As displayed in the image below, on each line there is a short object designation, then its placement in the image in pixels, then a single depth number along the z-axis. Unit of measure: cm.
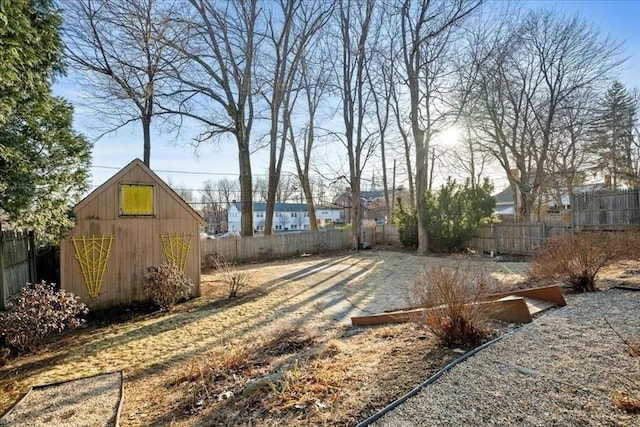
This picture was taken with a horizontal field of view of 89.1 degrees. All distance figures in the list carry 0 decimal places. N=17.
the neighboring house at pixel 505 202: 4047
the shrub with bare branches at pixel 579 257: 566
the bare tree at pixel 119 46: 1134
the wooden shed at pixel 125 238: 653
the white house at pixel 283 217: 4950
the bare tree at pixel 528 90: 1542
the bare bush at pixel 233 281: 824
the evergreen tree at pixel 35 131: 385
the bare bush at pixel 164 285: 681
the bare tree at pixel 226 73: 1362
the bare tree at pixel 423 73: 1458
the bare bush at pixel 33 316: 457
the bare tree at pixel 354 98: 1764
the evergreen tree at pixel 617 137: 1753
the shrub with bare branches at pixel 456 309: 354
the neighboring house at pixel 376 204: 3667
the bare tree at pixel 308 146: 2011
